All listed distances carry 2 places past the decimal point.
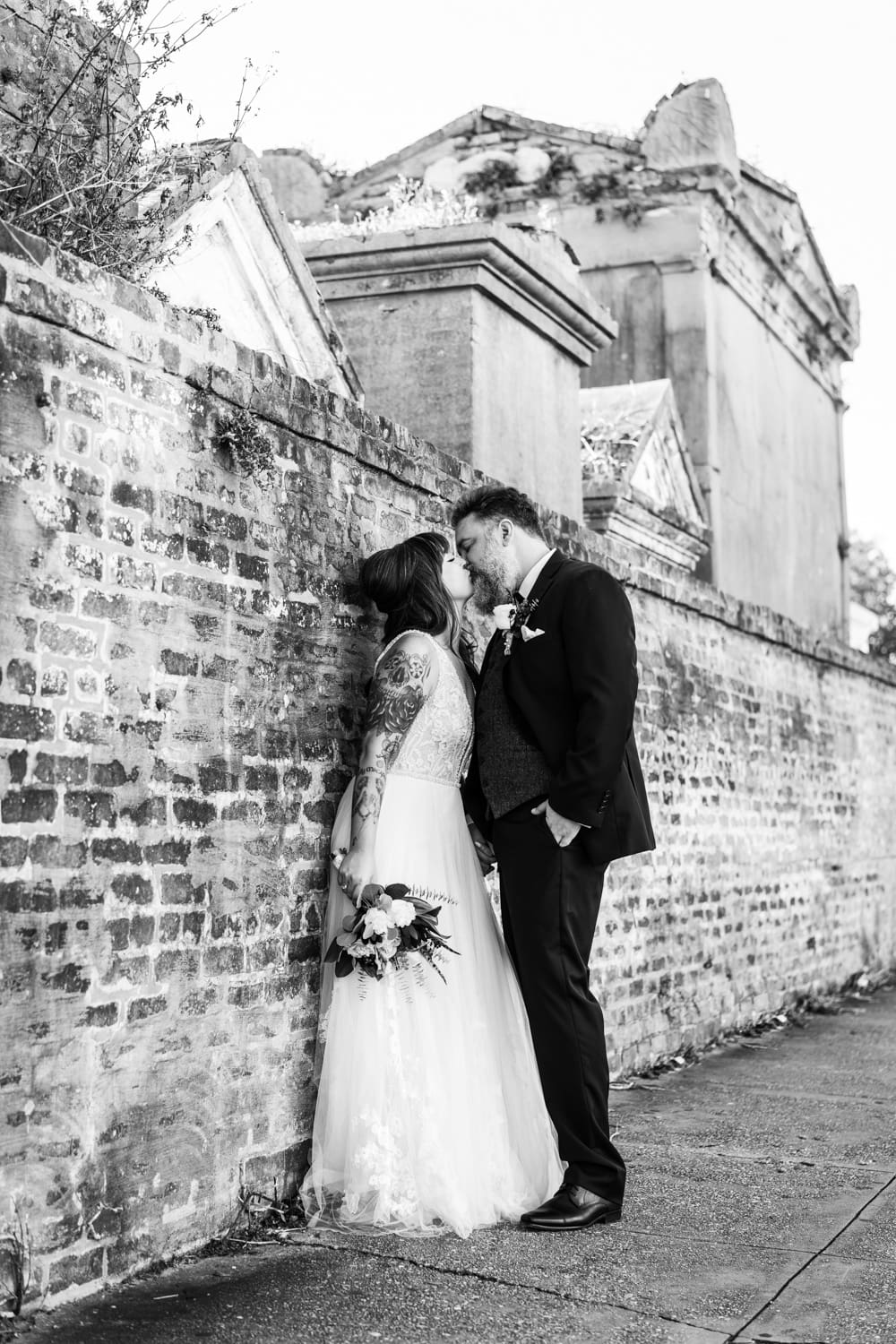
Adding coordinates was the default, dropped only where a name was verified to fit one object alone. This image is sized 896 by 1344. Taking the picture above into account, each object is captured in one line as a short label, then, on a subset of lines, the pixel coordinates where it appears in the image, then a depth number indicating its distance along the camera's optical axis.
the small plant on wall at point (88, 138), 4.08
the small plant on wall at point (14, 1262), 3.36
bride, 4.31
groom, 4.38
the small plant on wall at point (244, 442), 4.34
